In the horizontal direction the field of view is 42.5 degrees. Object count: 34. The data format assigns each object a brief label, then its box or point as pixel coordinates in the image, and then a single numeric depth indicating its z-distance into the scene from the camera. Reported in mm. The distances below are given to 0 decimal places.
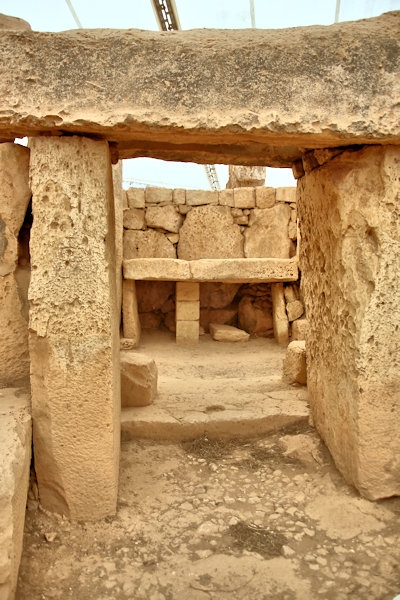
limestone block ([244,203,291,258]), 6992
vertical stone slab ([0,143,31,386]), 2506
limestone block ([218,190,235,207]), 7070
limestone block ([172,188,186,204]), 7035
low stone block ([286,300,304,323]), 6453
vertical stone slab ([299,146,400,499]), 2439
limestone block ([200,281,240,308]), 7191
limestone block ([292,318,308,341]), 6227
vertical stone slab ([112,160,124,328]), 6004
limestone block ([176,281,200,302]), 6410
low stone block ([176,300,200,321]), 6445
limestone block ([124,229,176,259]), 6945
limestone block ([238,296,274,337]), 6934
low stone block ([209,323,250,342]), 6582
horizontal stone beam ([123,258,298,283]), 6078
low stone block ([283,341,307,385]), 3662
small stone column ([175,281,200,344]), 6426
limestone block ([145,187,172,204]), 7016
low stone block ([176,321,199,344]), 6461
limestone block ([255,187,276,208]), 7039
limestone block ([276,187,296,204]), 6968
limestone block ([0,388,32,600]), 1732
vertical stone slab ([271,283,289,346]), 6406
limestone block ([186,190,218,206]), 7062
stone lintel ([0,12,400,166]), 2209
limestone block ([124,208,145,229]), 6961
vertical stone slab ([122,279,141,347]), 6160
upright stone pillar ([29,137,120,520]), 2309
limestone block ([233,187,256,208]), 7070
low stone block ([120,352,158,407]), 3252
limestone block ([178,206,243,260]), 7043
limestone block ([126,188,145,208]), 6961
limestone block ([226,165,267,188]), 7484
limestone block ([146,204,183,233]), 6973
